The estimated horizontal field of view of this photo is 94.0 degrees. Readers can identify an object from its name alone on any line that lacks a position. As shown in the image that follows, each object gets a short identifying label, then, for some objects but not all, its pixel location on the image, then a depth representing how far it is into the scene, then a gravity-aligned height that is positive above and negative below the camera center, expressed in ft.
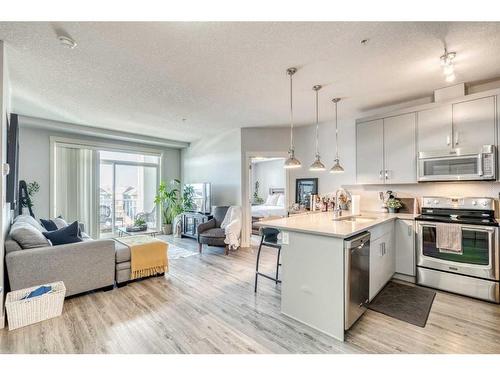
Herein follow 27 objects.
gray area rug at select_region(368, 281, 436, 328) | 7.68 -4.22
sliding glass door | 19.53 -0.04
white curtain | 17.07 +0.37
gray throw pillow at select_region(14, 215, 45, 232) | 10.58 -1.40
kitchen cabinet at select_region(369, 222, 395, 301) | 8.41 -2.83
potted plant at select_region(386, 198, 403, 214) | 11.80 -0.86
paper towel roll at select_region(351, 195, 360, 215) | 11.68 -0.84
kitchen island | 6.53 -2.48
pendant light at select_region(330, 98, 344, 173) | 10.62 +2.71
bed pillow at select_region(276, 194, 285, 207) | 27.84 -1.49
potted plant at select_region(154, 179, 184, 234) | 21.25 -1.29
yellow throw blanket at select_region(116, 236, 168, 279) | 10.44 -3.11
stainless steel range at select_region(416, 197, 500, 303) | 8.48 -2.46
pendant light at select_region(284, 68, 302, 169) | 8.67 +1.10
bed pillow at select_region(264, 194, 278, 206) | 28.84 -1.41
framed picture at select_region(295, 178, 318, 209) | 15.79 -0.03
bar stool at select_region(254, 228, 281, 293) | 9.66 -2.02
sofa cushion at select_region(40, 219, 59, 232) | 12.03 -1.82
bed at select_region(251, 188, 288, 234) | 23.54 -2.22
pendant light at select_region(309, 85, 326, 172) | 9.43 +0.92
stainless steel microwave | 9.01 +0.97
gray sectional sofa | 7.88 -2.71
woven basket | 6.97 -3.62
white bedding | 23.72 -2.31
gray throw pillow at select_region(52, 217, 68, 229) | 13.24 -1.90
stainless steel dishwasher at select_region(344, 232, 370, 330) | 6.48 -2.64
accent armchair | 14.89 -2.81
